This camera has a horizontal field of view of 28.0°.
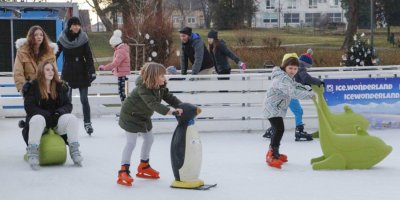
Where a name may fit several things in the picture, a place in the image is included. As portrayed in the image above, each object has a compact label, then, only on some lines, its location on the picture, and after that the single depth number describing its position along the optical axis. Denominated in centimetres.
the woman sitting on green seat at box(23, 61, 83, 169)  858
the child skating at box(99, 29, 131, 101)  1313
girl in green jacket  734
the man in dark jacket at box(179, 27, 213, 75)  1193
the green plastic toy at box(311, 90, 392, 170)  826
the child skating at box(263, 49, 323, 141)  1037
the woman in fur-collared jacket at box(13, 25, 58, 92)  928
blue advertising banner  1184
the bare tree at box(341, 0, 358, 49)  4216
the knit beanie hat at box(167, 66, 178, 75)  1160
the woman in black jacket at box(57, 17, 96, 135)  1075
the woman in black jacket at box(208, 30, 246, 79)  1241
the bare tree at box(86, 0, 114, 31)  4034
